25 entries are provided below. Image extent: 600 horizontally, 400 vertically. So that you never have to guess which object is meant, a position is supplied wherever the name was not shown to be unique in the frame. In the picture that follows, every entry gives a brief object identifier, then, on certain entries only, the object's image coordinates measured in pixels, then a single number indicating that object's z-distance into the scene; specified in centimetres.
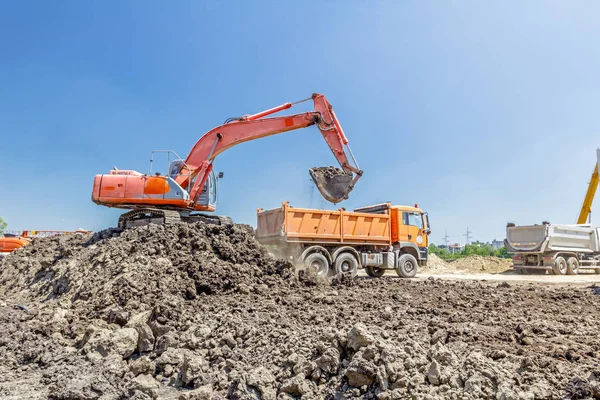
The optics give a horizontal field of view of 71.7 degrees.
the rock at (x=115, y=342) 525
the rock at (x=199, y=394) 399
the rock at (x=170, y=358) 476
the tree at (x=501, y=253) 4304
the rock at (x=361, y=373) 370
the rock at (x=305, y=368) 402
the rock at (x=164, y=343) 514
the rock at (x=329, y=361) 397
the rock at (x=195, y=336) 504
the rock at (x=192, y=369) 439
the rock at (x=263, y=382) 393
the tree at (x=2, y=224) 4612
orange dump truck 1261
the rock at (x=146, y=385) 430
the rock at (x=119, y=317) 598
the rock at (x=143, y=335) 534
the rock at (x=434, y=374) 358
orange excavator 1060
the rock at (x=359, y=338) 402
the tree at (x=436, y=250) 4494
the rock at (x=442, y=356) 380
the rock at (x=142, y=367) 475
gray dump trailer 1905
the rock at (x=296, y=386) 384
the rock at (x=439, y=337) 447
